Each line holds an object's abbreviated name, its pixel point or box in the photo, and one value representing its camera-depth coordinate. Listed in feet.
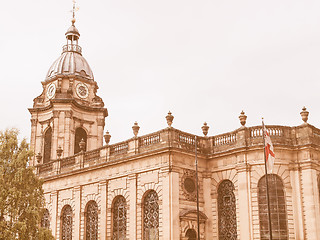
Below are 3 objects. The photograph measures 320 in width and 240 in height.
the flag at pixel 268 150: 87.35
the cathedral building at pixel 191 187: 100.63
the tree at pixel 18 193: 90.17
